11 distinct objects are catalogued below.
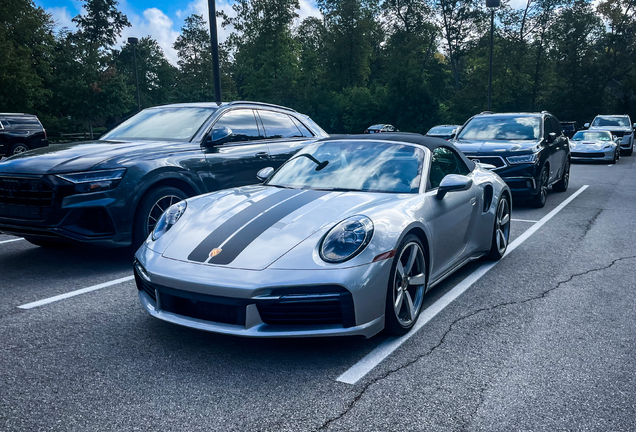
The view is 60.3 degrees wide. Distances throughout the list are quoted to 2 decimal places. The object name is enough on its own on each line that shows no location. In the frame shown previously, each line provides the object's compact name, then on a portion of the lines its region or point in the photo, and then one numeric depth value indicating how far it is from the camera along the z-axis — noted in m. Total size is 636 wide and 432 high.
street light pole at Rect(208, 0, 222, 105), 11.79
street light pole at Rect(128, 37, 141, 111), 29.55
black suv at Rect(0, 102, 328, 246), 5.19
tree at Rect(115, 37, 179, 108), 69.56
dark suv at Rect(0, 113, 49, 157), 20.66
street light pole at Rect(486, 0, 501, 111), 22.93
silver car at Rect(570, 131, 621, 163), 19.45
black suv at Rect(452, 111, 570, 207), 9.38
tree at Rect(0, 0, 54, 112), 31.98
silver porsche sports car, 3.17
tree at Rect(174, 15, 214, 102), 58.00
